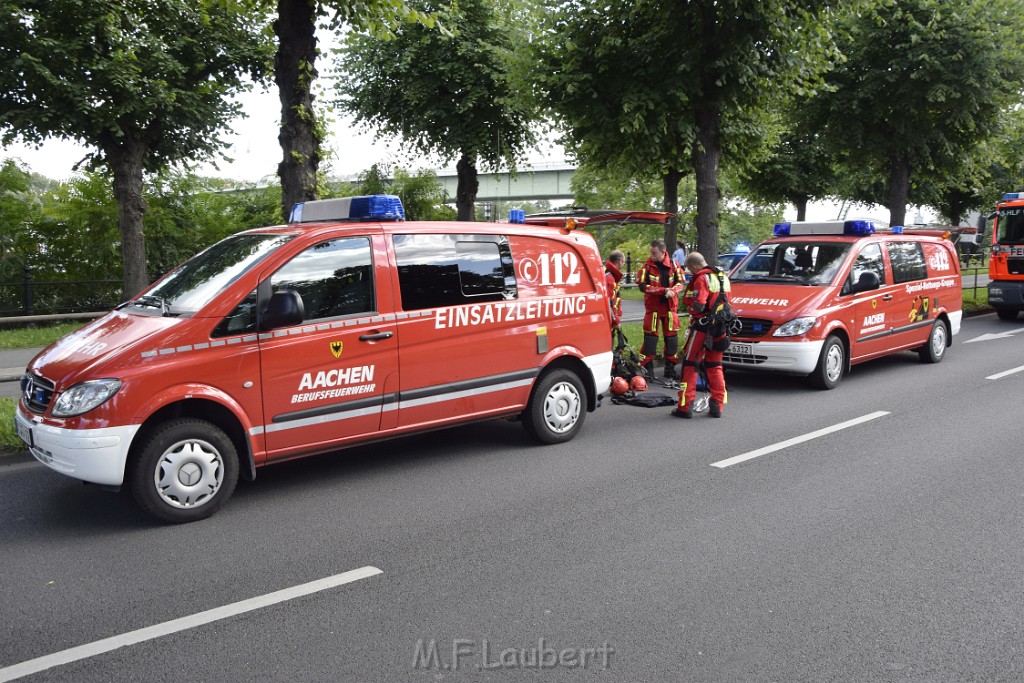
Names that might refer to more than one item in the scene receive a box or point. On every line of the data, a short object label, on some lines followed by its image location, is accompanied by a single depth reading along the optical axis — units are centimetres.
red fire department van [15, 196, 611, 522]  505
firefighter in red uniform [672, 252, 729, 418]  837
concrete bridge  4316
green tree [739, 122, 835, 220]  3014
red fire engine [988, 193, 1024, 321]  1678
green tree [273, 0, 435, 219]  947
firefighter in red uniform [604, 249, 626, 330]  1068
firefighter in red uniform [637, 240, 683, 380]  1052
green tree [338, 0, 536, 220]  2083
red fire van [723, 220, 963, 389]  975
